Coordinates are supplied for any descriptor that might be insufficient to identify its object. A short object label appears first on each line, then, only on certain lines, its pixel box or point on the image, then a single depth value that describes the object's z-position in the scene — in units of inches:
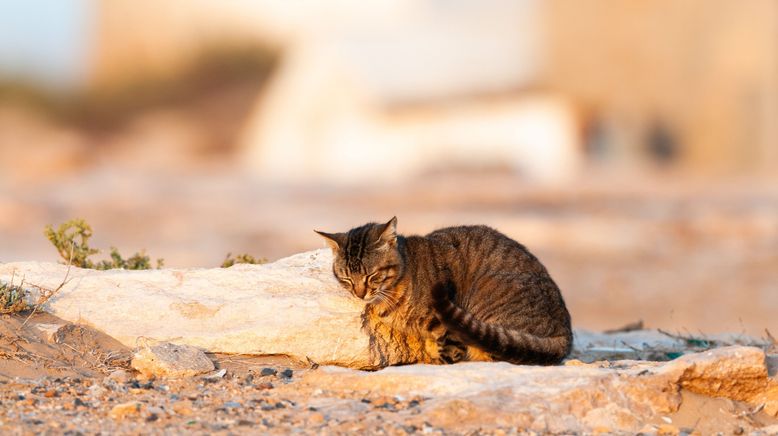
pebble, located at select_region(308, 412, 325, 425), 375.4
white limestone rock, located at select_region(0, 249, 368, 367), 466.9
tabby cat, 467.5
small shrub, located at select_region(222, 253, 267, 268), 586.9
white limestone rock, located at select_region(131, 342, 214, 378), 433.7
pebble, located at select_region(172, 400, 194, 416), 384.5
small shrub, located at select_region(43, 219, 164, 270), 562.3
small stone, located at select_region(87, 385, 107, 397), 401.4
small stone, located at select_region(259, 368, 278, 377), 445.3
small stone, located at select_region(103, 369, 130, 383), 425.1
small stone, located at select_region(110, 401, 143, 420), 375.9
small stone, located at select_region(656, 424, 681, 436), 388.8
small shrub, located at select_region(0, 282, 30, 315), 458.0
